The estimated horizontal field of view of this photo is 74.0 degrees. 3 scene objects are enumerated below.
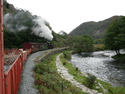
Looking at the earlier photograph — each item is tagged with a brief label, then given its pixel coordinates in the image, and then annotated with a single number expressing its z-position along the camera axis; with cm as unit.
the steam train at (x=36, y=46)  1904
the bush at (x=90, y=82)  691
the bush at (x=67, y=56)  2041
